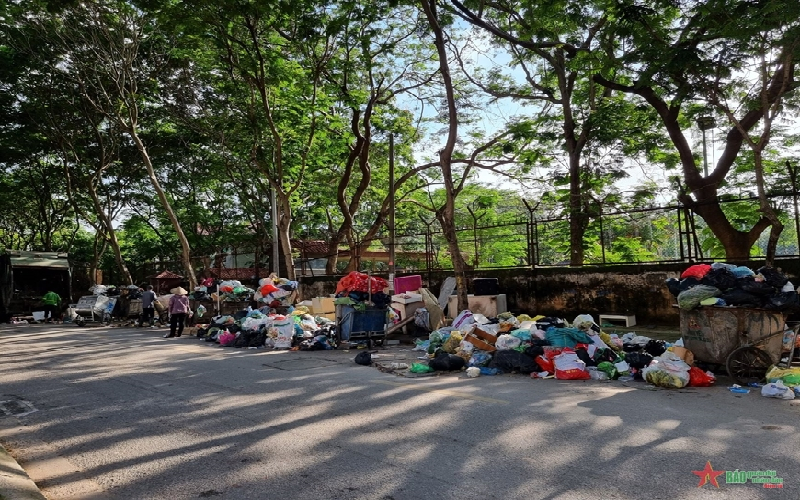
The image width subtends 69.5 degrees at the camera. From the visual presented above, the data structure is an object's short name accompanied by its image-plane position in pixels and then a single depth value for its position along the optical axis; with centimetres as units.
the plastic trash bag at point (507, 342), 913
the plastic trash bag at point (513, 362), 872
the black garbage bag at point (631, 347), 996
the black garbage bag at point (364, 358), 1013
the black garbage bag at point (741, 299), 760
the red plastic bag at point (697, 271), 853
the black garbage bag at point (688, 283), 845
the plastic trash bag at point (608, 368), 819
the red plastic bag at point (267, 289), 1667
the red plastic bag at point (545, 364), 853
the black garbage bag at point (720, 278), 796
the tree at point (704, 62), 998
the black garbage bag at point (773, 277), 757
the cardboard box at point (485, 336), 958
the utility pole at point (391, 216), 1525
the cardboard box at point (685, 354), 801
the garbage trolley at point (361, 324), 1241
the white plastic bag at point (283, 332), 1279
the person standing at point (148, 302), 2058
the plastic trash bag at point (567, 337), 894
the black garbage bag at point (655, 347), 944
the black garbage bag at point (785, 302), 736
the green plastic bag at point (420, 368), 891
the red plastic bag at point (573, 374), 820
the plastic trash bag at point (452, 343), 985
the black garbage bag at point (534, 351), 888
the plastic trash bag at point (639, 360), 827
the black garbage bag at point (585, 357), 866
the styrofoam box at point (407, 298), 1446
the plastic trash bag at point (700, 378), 743
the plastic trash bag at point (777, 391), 656
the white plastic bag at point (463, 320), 1146
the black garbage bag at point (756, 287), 755
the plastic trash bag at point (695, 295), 801
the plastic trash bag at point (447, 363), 895
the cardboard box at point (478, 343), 943
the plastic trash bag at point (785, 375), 680
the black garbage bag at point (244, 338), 1340
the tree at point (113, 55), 1853
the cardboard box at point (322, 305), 1752
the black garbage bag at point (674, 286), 864
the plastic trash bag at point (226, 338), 1390
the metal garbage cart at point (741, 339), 743
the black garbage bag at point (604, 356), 871
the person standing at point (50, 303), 2495
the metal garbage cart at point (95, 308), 2431
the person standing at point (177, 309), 1647
